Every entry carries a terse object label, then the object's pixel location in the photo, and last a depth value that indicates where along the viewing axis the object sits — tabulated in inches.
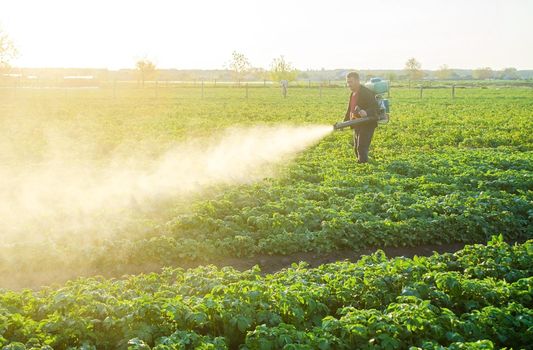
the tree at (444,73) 7003.0
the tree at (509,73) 7081.7
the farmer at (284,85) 2154.5
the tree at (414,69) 5383.9
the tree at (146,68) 3948.6
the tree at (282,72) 3467.0
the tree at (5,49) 2802.9
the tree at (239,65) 3853.3
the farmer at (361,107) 558.9
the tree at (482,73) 7066.9
